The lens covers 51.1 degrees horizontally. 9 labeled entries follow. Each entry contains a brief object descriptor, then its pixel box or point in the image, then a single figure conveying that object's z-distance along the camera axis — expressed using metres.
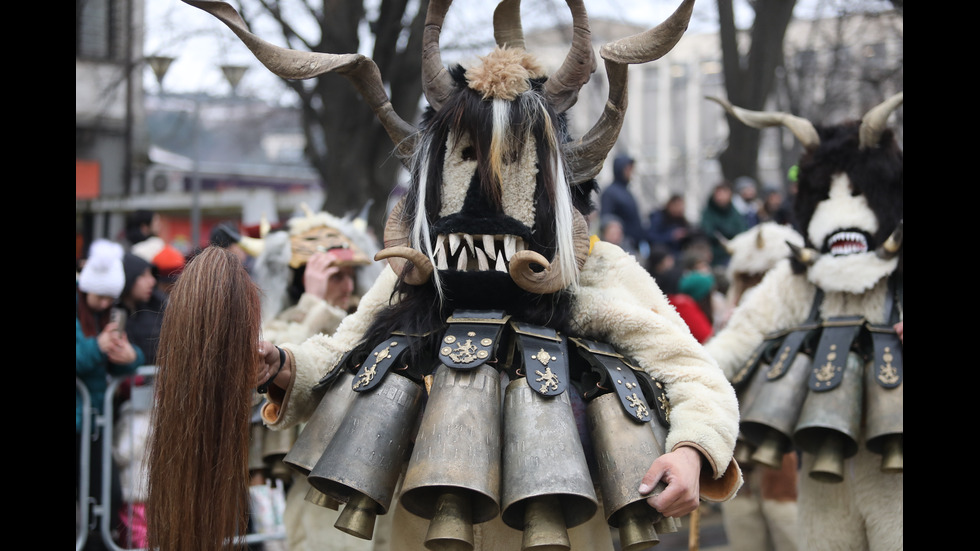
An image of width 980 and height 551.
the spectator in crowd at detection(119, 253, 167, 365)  5.82
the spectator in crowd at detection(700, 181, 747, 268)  9.45
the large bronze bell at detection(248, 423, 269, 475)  4.29
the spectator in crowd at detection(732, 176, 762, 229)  9.89
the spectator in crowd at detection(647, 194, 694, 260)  9.48
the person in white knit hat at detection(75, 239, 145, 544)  5.40
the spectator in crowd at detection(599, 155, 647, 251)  9.28
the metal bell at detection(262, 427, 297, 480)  4.24
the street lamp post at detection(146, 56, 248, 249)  11.13
